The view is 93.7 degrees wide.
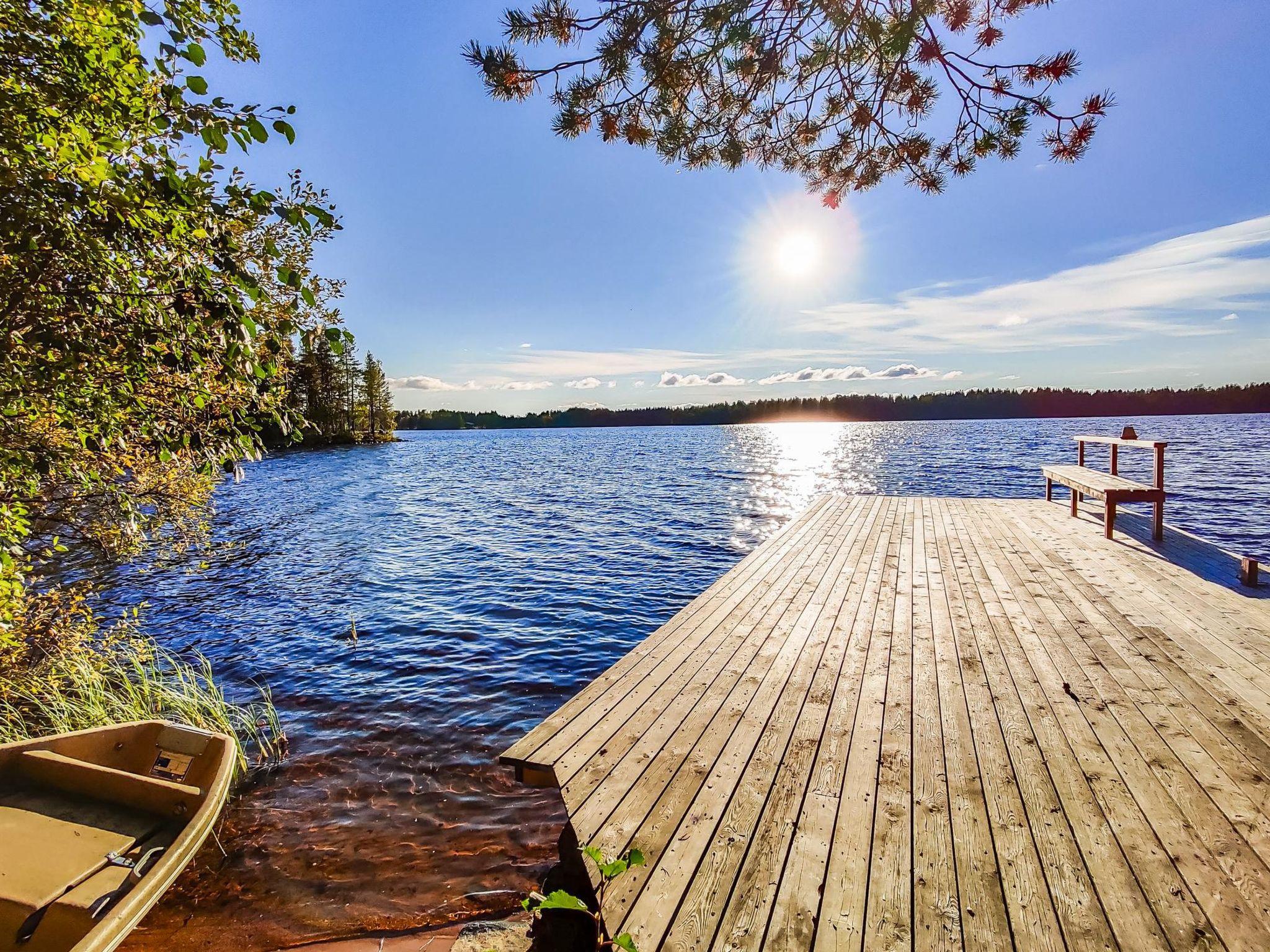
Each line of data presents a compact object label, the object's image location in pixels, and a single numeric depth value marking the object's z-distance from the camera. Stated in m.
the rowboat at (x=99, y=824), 2.54
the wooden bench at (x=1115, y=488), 7.17
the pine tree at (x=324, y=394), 60.47
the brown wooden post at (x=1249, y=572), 5.48
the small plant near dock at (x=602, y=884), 1.56
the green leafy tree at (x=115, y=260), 2.50
